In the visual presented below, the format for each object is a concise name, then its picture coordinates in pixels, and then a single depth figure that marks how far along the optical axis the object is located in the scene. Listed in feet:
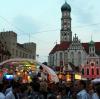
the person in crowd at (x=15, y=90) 13.15
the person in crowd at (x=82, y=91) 12.41
